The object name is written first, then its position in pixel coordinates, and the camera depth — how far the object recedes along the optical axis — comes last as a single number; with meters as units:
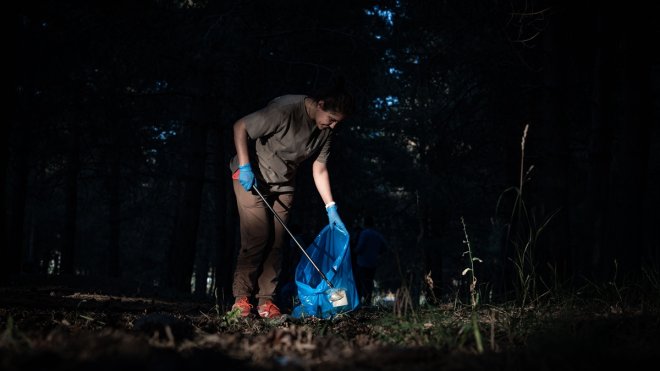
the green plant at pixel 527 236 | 3.59
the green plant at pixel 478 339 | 2.53
